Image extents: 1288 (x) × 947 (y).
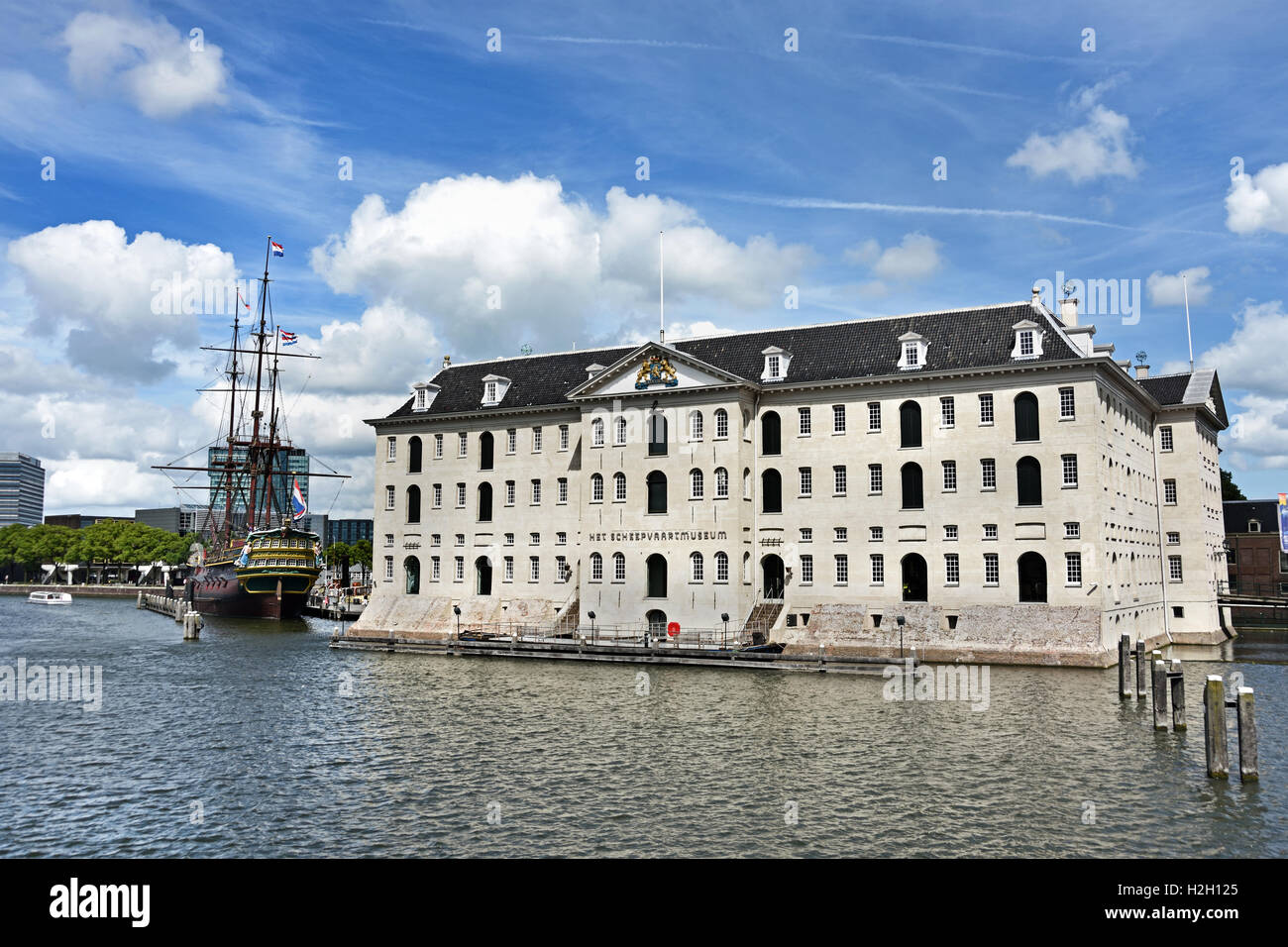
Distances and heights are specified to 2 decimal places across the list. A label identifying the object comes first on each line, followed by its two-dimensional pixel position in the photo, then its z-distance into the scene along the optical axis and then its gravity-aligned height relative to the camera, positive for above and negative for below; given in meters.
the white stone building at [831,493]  51.88 +5.82
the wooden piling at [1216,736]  25.19 -3.70
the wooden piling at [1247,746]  24.89 -3.83
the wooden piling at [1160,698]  32.91 -3.52
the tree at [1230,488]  113.26 +11.64
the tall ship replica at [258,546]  97.94 +4.70
